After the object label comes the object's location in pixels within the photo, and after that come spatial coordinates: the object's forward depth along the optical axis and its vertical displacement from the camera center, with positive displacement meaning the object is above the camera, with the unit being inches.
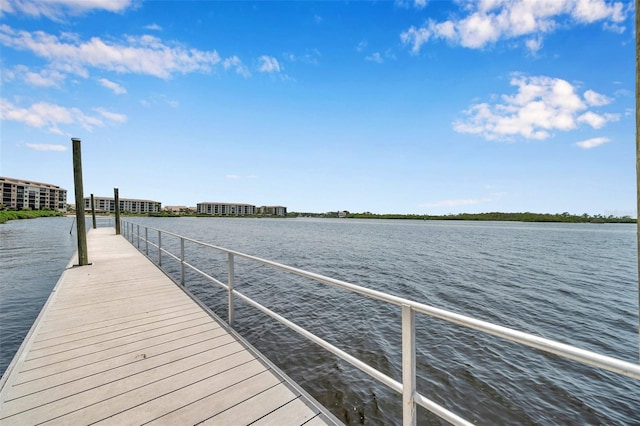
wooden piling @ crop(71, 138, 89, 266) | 301.9 +15.9
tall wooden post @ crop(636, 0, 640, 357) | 56.6 +18.8
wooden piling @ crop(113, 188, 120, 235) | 660.4 +4.9
